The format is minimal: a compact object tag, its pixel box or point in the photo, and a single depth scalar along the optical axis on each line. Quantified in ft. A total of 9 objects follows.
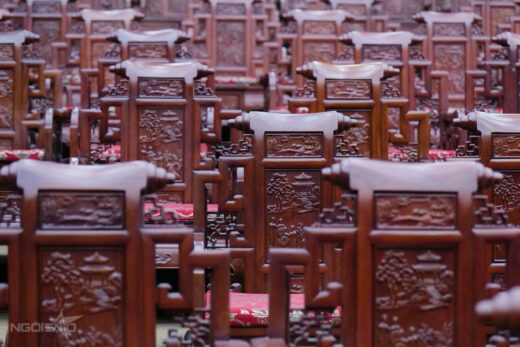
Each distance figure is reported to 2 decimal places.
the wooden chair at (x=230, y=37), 42.00
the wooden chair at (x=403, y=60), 35.59
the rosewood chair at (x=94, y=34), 38.95
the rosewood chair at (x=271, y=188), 28.77
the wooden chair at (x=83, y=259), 25.12
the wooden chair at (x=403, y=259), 25.13
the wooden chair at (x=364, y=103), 32.19
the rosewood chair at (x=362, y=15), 43.60
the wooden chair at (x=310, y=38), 38.82
